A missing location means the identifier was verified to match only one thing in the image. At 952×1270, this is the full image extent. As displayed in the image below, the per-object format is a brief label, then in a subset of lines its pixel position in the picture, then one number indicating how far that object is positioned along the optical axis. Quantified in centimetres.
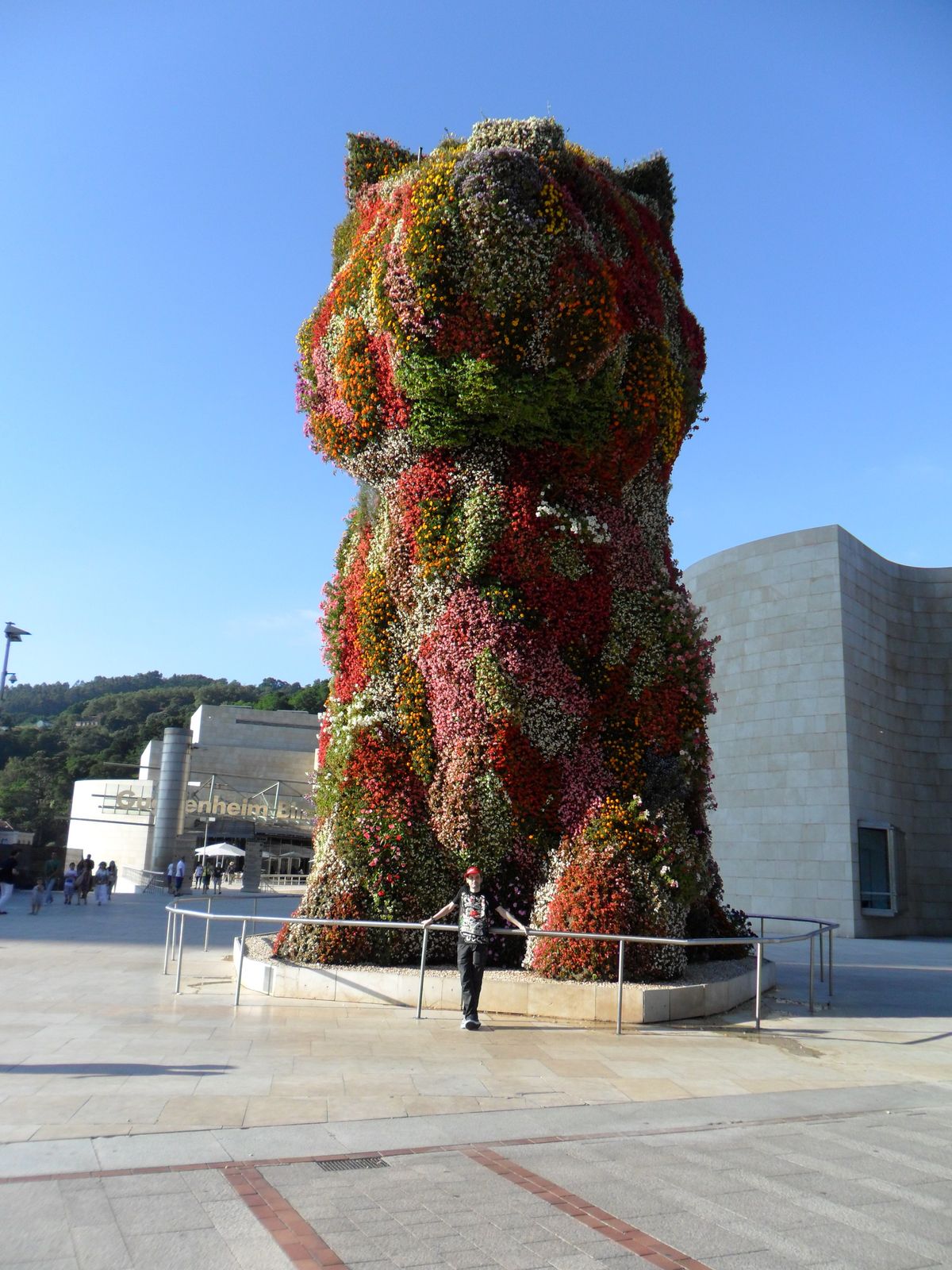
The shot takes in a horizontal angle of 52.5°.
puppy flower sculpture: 1188
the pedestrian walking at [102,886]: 2838
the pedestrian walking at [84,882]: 2844
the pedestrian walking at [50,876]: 2755
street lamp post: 3127
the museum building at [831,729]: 2997
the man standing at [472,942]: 992
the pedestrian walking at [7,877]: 2373
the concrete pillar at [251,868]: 3809
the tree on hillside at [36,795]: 7481
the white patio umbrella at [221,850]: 3525
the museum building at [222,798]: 5122
